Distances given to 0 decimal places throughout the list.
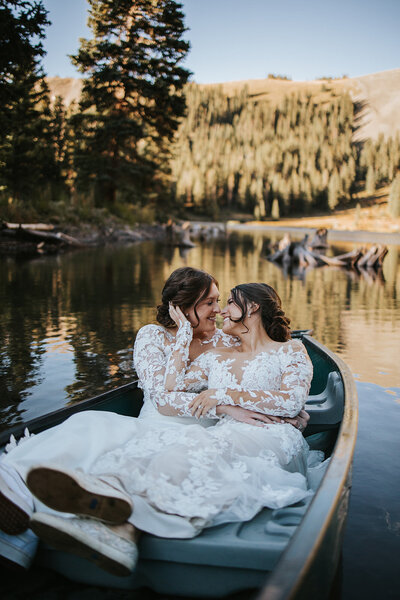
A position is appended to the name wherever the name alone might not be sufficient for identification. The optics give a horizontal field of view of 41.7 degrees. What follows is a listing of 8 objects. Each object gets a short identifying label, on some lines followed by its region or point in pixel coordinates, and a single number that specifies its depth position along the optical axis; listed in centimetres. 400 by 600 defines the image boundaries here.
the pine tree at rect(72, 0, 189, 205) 3023
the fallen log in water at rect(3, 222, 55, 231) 2394
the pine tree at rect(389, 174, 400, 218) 6956
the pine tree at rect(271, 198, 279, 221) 9512
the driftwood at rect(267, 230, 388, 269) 2491
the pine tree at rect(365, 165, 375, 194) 10519
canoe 212
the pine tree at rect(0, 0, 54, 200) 1377
